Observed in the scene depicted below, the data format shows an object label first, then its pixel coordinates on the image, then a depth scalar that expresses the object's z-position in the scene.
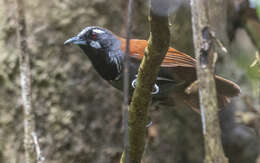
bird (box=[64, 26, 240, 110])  6.33
